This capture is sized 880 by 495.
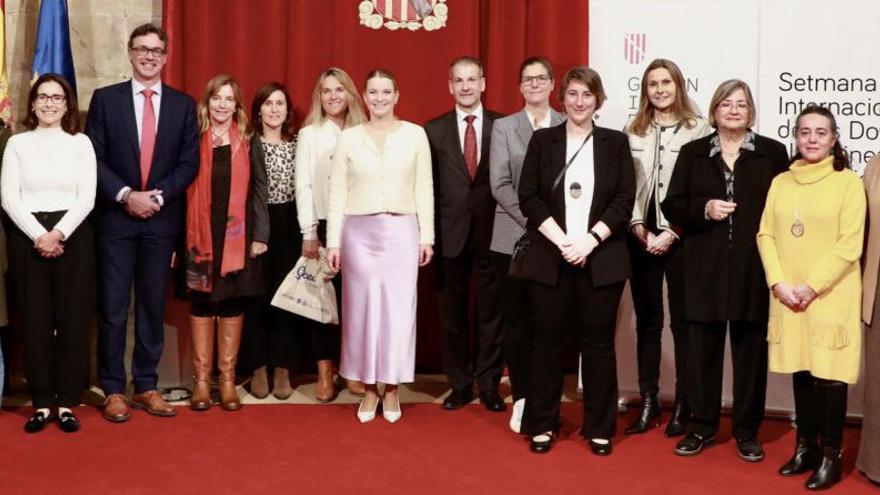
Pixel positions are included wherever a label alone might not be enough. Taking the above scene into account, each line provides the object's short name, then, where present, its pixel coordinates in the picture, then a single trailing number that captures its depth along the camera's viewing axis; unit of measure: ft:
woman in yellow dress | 12.06
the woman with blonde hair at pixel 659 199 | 14.16
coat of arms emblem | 17.95
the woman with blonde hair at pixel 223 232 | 15.78
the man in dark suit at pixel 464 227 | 15.66
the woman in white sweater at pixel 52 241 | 14.53
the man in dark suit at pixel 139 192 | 15.31
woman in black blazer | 13.08
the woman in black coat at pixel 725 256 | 13.12
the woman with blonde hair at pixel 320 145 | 16.05
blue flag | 16.89
